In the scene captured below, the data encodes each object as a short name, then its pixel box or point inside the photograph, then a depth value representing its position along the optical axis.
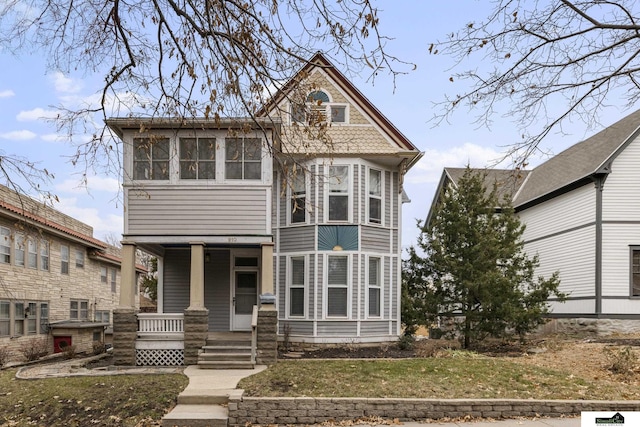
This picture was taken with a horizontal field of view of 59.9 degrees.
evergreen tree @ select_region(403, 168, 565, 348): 15.27
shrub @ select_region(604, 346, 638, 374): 11.40
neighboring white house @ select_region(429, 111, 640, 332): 18.56
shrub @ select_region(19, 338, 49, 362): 18.02
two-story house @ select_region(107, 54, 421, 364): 13.73
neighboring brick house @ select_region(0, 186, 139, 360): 17.94
